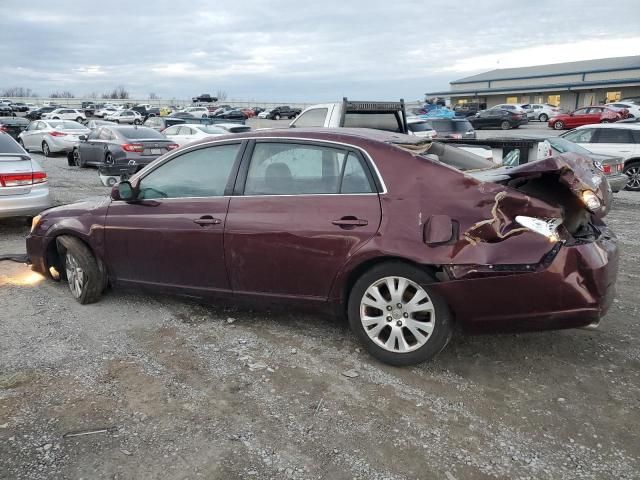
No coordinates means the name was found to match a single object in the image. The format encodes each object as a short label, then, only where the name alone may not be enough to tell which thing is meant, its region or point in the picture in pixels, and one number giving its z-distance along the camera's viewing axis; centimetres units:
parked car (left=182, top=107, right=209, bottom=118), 4760
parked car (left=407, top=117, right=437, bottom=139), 1620
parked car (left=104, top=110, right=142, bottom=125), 4562
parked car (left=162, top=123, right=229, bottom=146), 1703
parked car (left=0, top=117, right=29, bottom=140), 2728
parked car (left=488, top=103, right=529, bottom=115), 3781
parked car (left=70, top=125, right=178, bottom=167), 1345
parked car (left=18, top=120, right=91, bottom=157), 1925
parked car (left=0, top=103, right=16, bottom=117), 5225
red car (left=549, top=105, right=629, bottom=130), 3176
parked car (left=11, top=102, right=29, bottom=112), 5934
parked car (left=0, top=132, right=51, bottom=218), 732
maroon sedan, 329
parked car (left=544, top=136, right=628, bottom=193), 1051
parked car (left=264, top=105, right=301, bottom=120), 5425
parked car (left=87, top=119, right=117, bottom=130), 2414
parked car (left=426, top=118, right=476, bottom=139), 1841
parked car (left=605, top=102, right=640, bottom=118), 3316
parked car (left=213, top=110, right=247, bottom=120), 4069
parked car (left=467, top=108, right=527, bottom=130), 3597
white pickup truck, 870
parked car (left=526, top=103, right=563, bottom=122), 4309
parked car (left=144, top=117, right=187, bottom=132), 2458
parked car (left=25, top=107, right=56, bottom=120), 5086
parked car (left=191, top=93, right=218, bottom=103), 7625
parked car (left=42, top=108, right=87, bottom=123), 4353
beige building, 4876
